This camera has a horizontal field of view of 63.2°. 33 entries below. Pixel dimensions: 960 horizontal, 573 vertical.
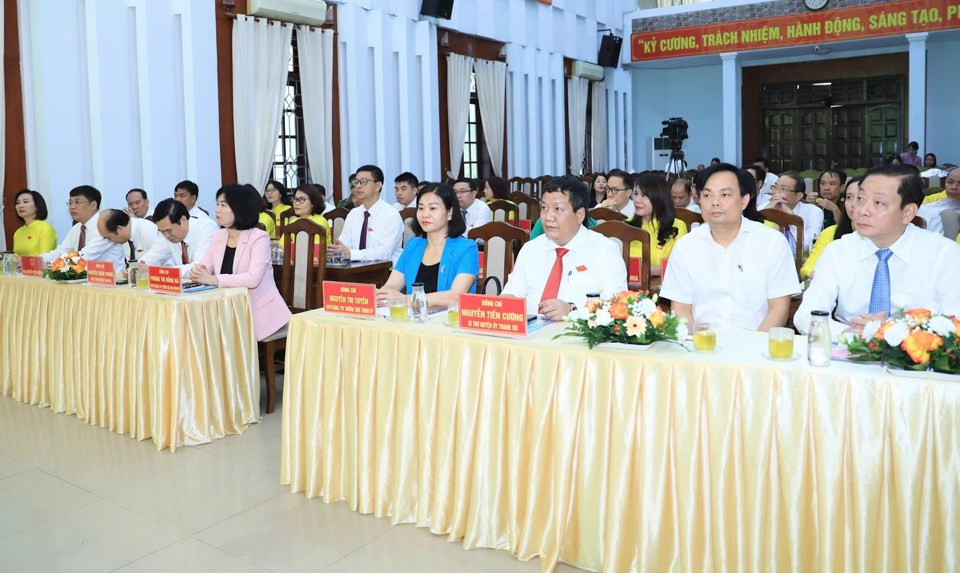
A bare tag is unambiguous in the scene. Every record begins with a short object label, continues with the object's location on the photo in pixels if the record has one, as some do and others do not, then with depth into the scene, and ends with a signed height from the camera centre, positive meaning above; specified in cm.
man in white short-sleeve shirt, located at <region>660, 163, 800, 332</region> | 259 -10
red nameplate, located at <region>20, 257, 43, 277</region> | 394 -10
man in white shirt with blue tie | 221 -7
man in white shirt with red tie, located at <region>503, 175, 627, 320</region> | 272 -5
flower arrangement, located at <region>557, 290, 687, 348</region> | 194 -21
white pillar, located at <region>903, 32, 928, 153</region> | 1137 +222
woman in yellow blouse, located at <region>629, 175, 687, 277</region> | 387 +13
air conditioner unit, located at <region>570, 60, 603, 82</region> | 1242 +274
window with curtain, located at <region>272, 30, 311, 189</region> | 802 +107
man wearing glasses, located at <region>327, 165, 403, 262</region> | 511 +14
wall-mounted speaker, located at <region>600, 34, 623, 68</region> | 1302 +317
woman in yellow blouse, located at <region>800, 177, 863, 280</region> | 300 +3
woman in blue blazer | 303 -5
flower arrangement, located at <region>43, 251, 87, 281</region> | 366 -10
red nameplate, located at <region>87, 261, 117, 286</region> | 347 -12
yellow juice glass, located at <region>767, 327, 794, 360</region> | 182 -25
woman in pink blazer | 349 -7
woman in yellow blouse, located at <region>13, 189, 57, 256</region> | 495 +12
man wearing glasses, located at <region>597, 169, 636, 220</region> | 496 +31
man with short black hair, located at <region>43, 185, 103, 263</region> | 457 +16
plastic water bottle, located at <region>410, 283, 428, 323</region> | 244 -20
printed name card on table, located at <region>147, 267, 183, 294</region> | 321 -14
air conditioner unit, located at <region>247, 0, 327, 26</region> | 722 +220
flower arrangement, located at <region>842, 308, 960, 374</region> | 158 -22
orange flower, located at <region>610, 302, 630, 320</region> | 196 -18
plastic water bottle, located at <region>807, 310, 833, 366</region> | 174 -24
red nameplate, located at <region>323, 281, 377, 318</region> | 252 -18
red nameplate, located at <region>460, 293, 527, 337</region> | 217 -21
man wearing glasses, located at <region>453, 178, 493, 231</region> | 587 +28
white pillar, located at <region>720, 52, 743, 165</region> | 1271 +210
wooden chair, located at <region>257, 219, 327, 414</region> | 401 -13
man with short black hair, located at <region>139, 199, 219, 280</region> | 384 +4
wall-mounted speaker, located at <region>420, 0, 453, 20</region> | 890 +268
